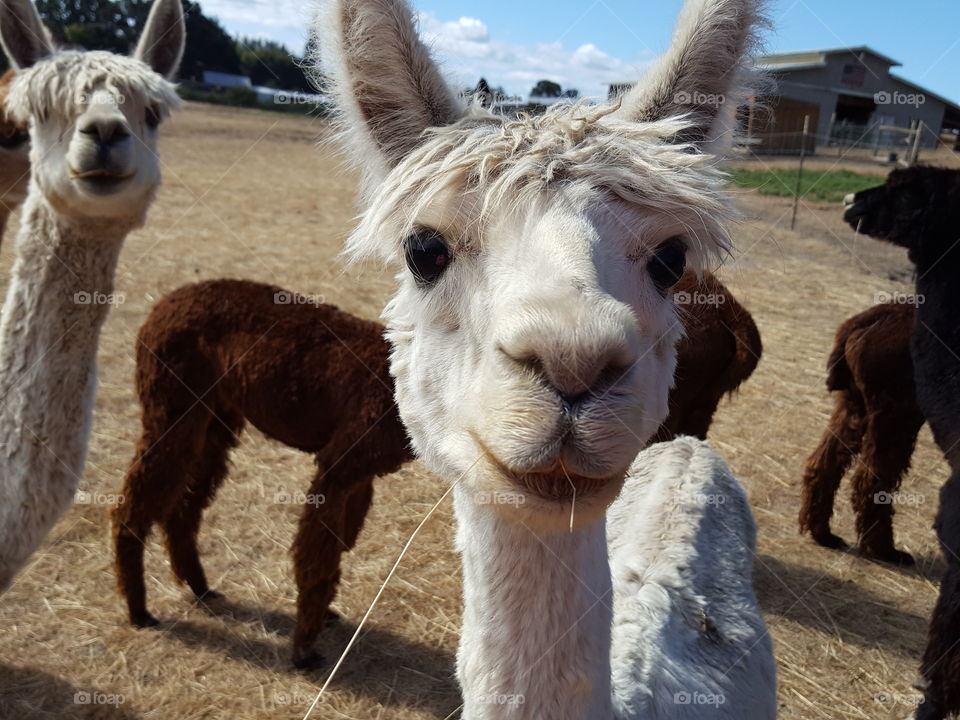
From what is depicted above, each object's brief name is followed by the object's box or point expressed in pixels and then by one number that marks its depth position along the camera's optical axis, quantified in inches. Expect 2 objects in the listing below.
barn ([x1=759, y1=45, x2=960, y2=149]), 1125.7
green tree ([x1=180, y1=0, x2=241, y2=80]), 1705.8
